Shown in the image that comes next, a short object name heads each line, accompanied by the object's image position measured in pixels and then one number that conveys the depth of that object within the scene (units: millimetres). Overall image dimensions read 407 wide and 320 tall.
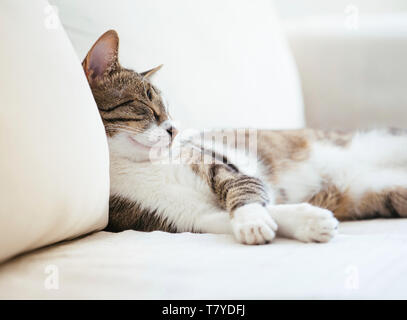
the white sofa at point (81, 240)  558
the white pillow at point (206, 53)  1008
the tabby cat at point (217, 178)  893
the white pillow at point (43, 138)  587
